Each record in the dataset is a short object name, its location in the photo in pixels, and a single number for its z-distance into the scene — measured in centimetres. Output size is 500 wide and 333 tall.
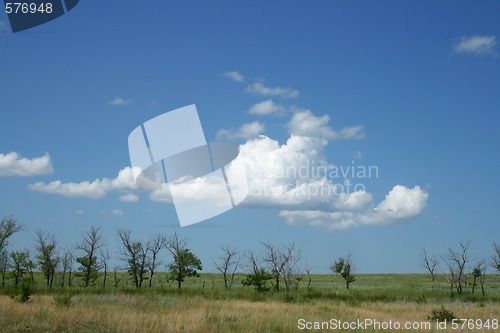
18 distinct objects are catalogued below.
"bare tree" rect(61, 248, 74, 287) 6676
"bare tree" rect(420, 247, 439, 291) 7048
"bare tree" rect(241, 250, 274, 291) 5173
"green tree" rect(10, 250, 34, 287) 6109
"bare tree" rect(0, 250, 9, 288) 5920
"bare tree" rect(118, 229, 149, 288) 6116
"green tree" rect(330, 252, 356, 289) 6856
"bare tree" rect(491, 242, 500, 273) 6330
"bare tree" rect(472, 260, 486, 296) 6069
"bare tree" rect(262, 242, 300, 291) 6357
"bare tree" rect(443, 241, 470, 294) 6234
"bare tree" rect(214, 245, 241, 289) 6732
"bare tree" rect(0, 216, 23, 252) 5931
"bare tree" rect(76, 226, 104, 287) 6381
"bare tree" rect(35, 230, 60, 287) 6215
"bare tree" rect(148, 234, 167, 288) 6242
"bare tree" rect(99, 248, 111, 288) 6738
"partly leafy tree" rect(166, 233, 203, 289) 5947
